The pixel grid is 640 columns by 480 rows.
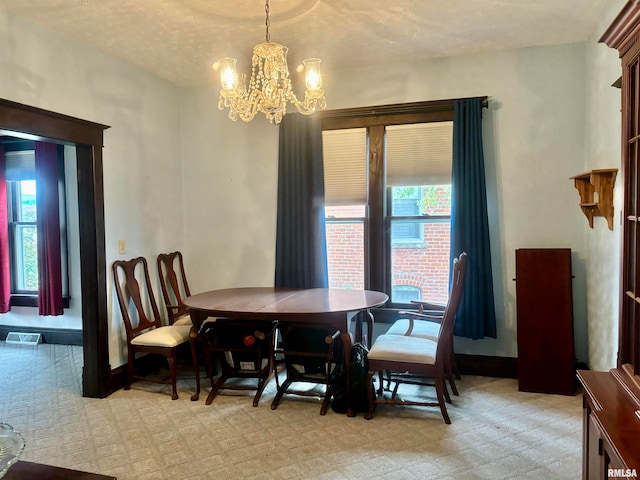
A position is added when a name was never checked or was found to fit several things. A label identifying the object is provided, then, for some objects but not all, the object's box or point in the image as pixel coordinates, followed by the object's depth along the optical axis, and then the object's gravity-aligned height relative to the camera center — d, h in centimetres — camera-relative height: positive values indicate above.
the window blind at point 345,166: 408 +63
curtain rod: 375 +112
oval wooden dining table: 304 -55
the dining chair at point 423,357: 288 -86
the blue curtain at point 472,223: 363 +6
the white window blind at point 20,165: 503 +82
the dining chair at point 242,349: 339 -93
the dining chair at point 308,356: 318 -95
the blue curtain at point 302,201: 409 +29
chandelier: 265 +93
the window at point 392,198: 389 +31
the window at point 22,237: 523 -3
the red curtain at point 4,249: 505 -17
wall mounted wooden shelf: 279 +27
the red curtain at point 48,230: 480 +5
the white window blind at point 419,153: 384 +71
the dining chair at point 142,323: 345 -81
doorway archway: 341 -23
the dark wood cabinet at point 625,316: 152 -35
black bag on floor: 305 -111
